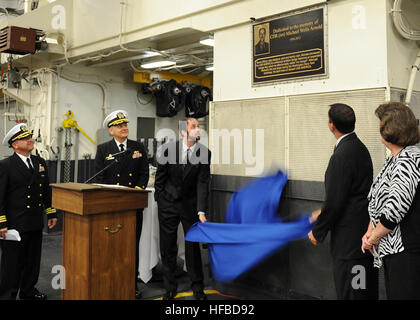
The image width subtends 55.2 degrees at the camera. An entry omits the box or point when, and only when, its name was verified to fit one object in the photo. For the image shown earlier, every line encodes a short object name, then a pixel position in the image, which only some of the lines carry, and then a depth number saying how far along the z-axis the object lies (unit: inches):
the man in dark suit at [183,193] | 151.4
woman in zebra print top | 81.6
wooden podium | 113.7
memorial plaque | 137.6
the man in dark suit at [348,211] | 98.1
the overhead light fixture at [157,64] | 270.2
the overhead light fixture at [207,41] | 197.8
